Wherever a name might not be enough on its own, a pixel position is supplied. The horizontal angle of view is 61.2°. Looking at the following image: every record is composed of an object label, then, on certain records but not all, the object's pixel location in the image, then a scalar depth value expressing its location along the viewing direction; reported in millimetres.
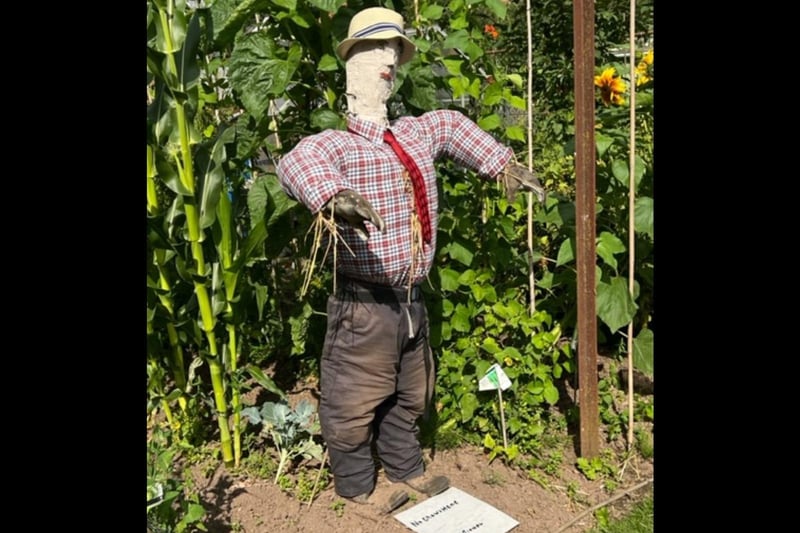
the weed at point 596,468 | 2527
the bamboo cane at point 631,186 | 2186
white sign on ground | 2268
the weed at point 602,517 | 2277
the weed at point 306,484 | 2438
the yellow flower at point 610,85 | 2719
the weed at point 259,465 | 2561
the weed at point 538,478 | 2504
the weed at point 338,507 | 2361
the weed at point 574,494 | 2434
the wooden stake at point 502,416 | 2580
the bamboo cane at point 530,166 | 2443
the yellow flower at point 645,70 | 2840
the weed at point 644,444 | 2623
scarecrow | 2041
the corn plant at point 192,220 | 2131
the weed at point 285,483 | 2480
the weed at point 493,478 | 2543
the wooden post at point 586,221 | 2211
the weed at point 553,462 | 2566
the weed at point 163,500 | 1787
